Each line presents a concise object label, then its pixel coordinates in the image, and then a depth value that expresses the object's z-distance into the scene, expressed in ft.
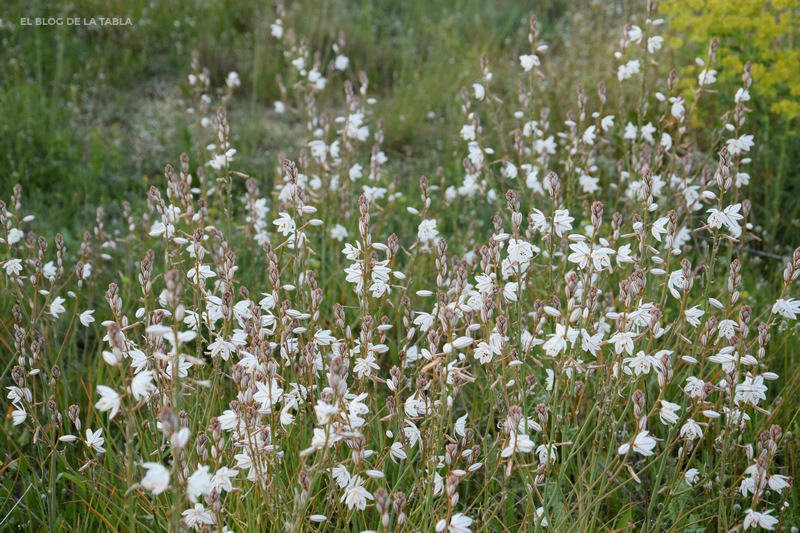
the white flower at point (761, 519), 6.72
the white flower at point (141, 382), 5.06
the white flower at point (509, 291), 7.06
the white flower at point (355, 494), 6.13
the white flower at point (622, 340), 6.25
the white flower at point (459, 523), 5.57
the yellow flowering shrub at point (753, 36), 13.92
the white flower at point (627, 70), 11.60
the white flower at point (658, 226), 7.24
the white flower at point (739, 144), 10.37
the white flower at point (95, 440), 6.82
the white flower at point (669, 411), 6.22
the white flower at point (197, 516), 6.26
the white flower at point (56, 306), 8.50
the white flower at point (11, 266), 8.34
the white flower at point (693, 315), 6.97
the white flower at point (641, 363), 6.61
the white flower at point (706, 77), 10.80
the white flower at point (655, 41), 11.37
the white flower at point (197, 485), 5.07
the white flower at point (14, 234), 8.80
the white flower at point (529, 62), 11.25
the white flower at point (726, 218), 7.44
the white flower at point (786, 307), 7.29
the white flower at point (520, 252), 6.90
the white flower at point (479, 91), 11.61
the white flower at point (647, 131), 11.37
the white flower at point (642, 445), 5.87
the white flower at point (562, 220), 7.03
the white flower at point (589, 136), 11.17
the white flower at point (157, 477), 4.65
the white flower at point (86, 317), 7.86
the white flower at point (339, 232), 11.87
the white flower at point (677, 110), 10.73
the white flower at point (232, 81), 13.85
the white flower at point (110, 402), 5.12
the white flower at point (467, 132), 11.48
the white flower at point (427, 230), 8.91
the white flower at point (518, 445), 5.93
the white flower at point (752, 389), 7.04
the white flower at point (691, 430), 6.82
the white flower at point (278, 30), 14.84
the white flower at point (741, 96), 9.86
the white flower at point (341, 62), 14.39
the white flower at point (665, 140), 10.99
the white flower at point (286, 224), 8.21
